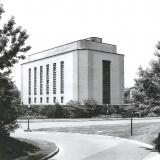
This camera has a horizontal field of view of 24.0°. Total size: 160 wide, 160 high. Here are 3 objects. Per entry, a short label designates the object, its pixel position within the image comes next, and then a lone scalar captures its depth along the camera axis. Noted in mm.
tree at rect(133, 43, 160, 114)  19703
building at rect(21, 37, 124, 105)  66562
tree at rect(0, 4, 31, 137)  15133
